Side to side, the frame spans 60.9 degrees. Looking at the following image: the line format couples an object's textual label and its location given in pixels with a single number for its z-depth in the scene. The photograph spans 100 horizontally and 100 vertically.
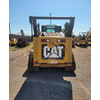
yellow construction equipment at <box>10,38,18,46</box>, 17.60
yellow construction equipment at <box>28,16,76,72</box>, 3.52
